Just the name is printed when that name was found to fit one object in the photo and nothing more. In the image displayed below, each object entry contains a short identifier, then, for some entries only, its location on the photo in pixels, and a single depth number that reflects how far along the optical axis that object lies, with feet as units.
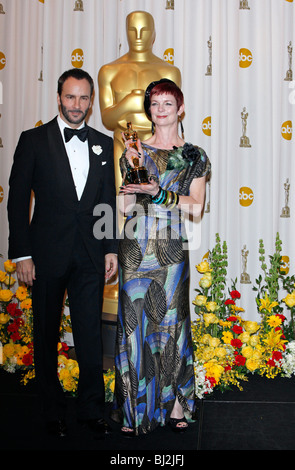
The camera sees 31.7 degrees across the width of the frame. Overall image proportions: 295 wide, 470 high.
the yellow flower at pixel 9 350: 11.16
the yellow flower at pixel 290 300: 11.44
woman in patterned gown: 7.93
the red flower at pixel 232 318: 11.00
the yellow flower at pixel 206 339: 10.76
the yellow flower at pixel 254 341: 10.74
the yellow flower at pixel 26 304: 11.68
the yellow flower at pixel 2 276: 11.91
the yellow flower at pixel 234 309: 11.43
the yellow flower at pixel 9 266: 11.92
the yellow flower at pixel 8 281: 12.42
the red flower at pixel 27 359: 10.30
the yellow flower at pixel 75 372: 9.80
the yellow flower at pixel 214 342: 10.52
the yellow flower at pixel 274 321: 11.12
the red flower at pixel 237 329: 10.89
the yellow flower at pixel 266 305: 11.41
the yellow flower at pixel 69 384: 9.74
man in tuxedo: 7.82
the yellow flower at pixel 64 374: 9.73
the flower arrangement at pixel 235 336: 10.34
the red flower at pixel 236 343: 10.59
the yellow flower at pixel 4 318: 11.51
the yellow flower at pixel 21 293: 11.82
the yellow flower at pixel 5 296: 11.64
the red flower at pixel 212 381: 9.84
